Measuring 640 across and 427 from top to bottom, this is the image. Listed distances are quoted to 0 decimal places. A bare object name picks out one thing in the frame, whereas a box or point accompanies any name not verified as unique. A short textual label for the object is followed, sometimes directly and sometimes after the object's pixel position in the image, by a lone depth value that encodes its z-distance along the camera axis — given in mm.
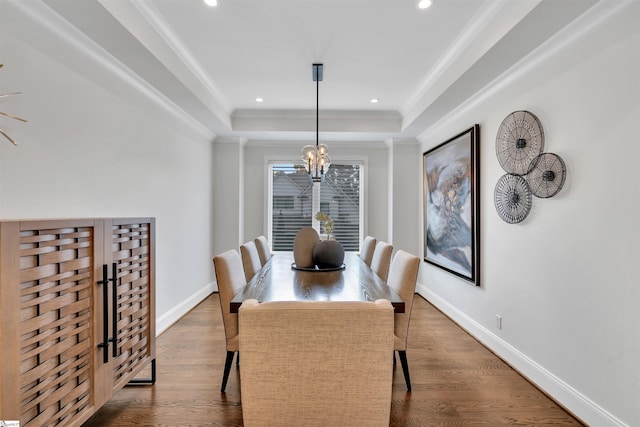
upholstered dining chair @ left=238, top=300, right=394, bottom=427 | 1229
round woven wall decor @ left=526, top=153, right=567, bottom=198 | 2182
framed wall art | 3307
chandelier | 3168
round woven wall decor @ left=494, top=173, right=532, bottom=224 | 2547
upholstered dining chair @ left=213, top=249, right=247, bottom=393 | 2127
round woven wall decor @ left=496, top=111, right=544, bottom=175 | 2406
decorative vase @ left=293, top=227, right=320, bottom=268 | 2842
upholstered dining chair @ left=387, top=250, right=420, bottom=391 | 2186
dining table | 1968
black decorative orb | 2773
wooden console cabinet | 1265
